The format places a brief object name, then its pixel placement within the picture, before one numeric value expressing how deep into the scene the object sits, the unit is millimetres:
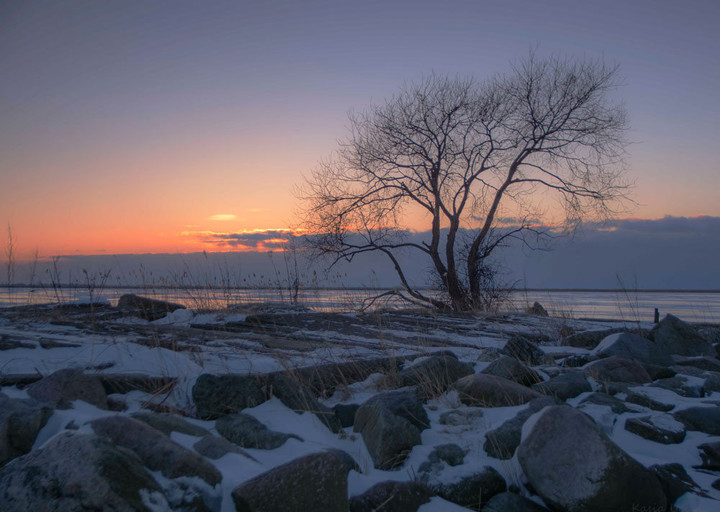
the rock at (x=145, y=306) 6117
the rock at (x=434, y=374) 3088
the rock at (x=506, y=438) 2291
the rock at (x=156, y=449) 1729
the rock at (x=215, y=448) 1978
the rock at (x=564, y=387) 3023
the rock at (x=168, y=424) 2113
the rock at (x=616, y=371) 3504
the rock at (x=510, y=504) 1952
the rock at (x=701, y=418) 2588
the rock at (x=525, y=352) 4184
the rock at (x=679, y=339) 5090
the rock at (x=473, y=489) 2023
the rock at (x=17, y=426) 1878
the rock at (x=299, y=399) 2690
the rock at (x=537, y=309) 9566
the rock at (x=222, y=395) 2592
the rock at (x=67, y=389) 2387
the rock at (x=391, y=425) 2246
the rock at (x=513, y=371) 3244
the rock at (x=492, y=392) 2789
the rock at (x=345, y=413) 2738
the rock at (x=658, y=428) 2436
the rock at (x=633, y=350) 4172
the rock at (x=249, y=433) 2281
